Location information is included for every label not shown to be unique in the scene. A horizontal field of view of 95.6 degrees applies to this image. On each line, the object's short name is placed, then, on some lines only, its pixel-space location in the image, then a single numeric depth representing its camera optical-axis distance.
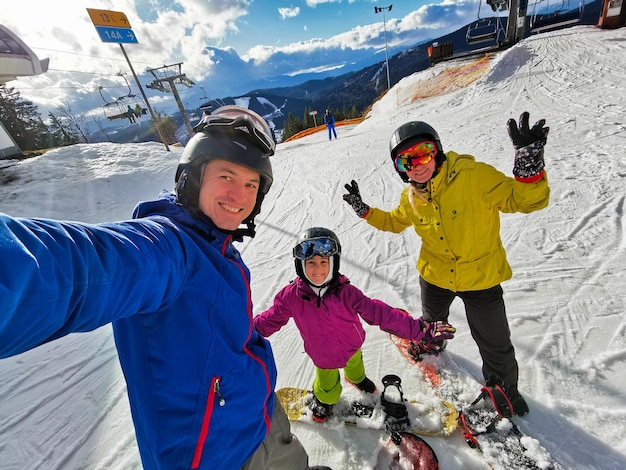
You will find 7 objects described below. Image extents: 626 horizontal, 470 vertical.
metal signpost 13.05
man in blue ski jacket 0.65
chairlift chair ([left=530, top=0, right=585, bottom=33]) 17.94
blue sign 13.20
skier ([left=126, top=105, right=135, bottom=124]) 23.52
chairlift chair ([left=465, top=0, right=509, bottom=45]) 19.51
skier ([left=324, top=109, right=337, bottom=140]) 16.21
